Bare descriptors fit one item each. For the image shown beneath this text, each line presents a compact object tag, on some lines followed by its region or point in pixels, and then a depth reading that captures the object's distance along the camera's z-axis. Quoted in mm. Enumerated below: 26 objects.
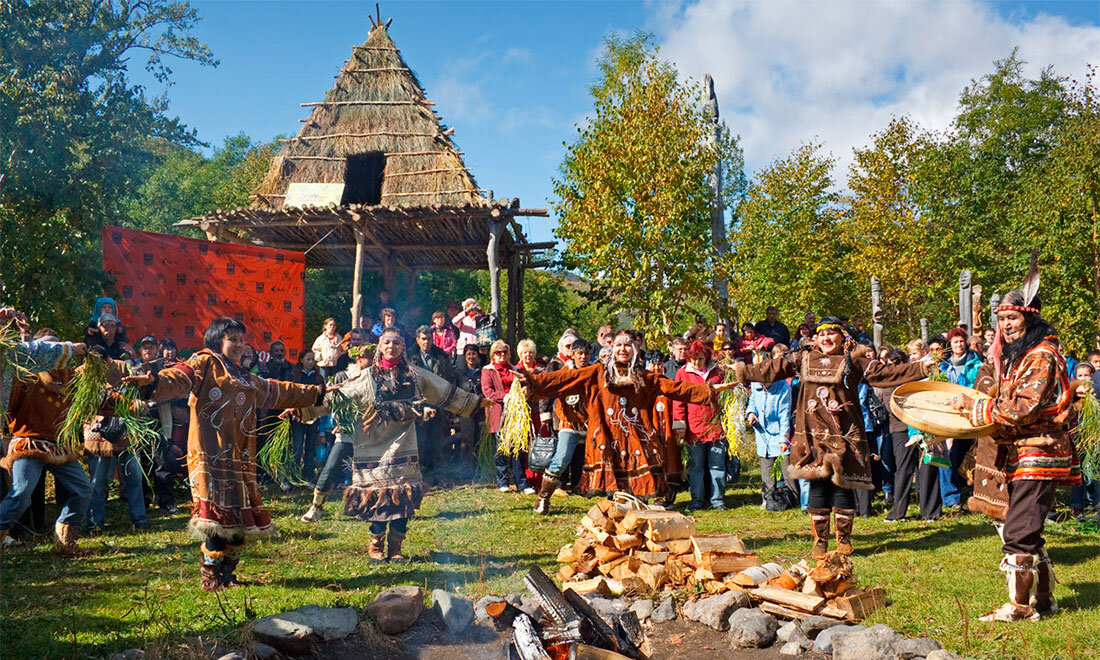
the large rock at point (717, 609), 5395
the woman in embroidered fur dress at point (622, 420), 7449
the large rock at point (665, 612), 5637
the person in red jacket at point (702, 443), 9477
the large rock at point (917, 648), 4539
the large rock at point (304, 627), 4688
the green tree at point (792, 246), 24875
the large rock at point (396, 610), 5168
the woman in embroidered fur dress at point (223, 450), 5770
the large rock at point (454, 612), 5219
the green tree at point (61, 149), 10125
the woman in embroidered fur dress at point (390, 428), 6637
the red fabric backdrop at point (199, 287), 11852
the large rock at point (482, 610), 5336
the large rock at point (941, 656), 4363
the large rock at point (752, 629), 5145
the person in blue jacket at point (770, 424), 9094
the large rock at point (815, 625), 5164
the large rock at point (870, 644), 4562
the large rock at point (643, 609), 5695
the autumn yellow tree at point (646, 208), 15641
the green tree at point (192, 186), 29367
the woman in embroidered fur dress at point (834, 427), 6629
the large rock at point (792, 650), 4957
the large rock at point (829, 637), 4858
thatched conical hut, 14594
